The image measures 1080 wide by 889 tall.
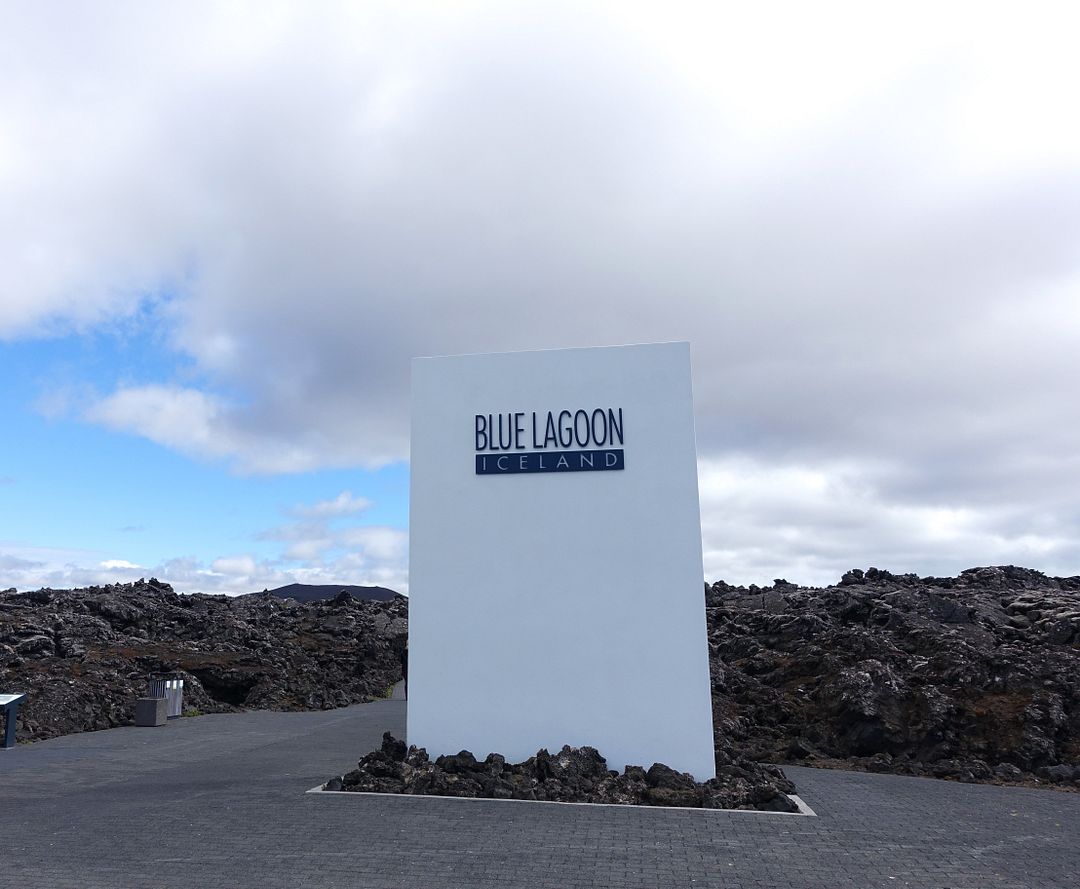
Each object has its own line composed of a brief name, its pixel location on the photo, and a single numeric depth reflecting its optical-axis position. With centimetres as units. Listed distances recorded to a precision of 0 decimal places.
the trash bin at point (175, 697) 2153
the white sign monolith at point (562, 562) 1194
